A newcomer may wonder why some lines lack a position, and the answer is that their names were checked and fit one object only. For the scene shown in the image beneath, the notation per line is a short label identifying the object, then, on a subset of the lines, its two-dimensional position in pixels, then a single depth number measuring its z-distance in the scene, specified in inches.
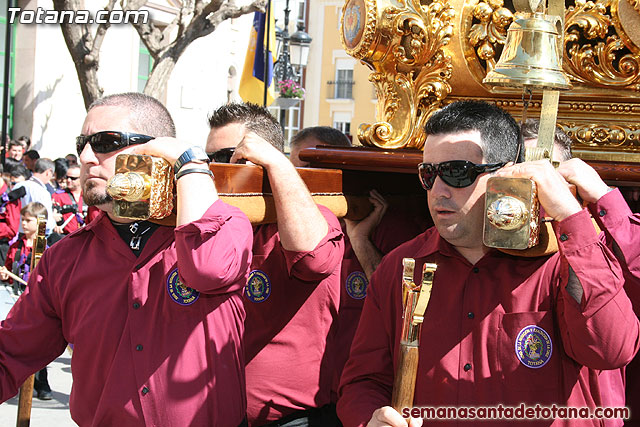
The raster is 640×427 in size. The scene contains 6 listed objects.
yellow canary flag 502.9
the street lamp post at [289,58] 655.8
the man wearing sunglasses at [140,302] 98.7
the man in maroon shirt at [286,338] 125.4
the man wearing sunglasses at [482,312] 85.8
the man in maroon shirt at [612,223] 91.9
